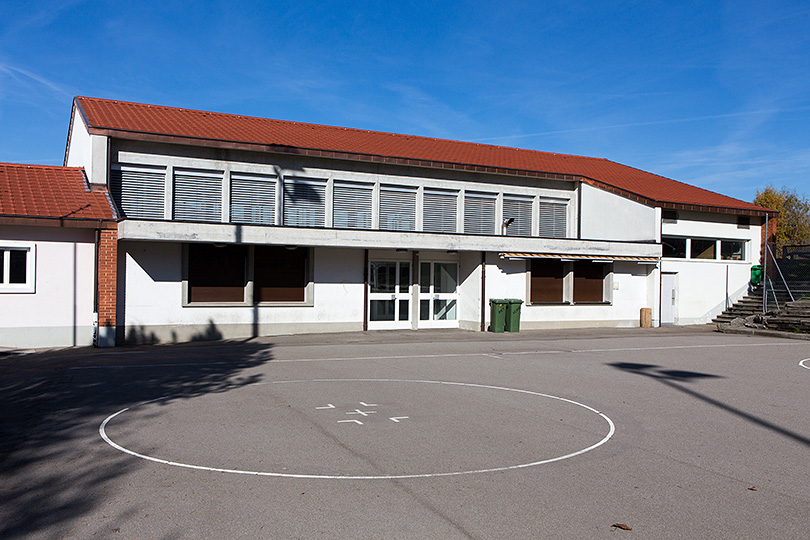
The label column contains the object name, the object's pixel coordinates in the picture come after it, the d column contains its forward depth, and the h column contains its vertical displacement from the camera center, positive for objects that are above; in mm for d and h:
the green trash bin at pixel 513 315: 22953 -1426
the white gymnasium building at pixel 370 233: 19422 +1278
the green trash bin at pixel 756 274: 29219 +80
